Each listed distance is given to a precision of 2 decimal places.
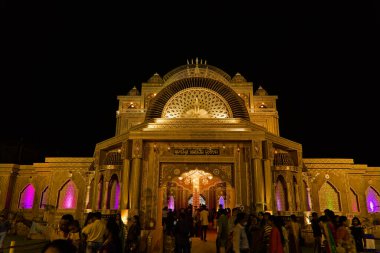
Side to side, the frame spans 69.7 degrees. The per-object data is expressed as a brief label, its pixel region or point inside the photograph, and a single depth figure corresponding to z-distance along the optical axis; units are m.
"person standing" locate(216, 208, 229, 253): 8.52
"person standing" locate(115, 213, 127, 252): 8.17
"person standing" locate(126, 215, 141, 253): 8.00
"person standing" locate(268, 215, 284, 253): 5.38
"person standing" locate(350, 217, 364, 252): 7.81
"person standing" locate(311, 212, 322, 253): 9.38
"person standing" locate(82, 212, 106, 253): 6.25
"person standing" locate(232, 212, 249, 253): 5.81
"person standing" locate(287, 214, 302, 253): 8.09
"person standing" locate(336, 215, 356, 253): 5.96
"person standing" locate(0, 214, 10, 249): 9.01
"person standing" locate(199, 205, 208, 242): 12.17
